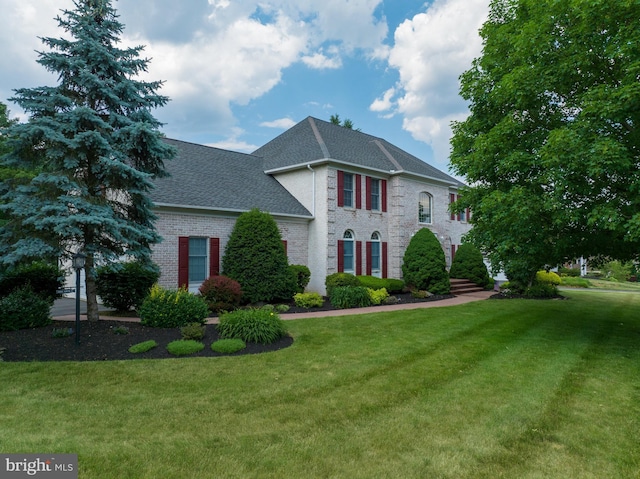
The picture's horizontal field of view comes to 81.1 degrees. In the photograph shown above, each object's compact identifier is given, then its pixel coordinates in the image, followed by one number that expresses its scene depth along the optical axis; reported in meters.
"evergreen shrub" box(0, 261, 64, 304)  10.06
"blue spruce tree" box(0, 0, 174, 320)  7.99
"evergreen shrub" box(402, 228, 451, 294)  17.72
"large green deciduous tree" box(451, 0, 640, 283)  6.65
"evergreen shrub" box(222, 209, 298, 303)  13.39
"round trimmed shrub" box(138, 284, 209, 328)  8.82
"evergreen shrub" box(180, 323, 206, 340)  7.75
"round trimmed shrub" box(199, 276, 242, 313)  11.62
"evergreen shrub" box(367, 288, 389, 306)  14.50
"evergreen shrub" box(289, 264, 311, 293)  15.15
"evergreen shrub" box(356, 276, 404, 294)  16.16
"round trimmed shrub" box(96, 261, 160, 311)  11.18
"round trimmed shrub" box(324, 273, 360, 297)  15.48
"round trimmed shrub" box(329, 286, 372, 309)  13.75
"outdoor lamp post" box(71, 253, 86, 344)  7.32
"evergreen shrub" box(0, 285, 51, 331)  8.34
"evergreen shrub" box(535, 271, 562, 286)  21.68
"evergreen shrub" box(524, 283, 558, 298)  17.98
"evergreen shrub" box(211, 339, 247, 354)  7.18
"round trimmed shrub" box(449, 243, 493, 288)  21.45
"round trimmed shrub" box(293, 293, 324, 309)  13.35
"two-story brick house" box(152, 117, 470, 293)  13.55
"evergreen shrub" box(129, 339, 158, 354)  7.04
